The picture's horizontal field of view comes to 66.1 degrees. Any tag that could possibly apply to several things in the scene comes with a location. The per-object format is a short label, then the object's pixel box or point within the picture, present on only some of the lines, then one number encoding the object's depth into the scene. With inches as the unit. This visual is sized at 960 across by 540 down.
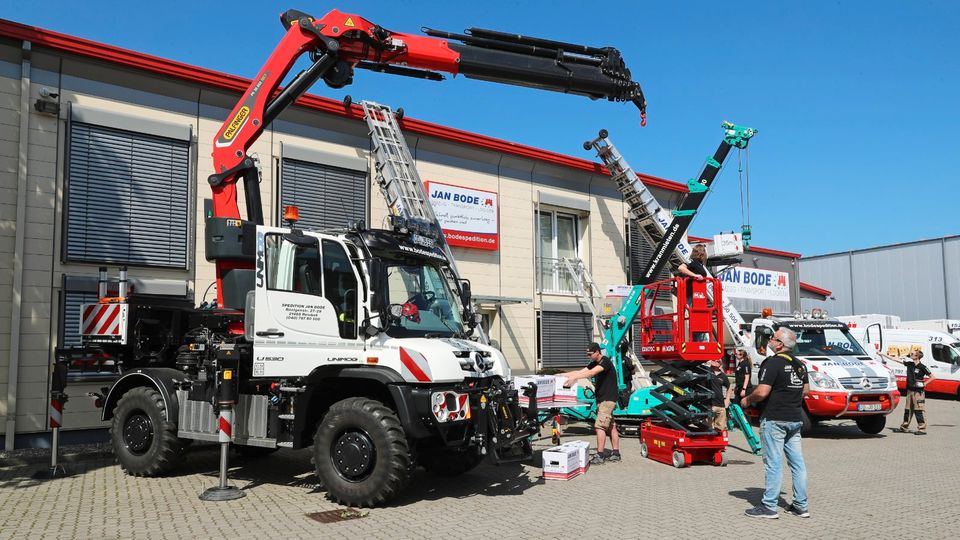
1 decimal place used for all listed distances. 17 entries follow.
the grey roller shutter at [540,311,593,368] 698.2
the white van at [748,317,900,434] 506.0
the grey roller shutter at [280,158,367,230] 545.3
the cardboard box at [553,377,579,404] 481.1
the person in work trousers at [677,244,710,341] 433.7
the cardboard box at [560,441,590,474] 367.6
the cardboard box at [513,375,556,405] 413.9
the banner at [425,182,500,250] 624.4
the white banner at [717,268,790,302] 966.4
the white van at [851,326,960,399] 845.0
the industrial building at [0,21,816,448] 427.5
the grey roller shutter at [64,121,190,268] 452.4
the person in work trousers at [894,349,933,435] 538.6
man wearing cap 398.9
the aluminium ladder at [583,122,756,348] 601.3
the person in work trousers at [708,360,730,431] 421.4
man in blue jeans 276.7
